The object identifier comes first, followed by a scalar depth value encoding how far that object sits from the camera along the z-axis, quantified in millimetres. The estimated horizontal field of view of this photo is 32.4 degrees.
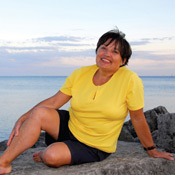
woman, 2838
